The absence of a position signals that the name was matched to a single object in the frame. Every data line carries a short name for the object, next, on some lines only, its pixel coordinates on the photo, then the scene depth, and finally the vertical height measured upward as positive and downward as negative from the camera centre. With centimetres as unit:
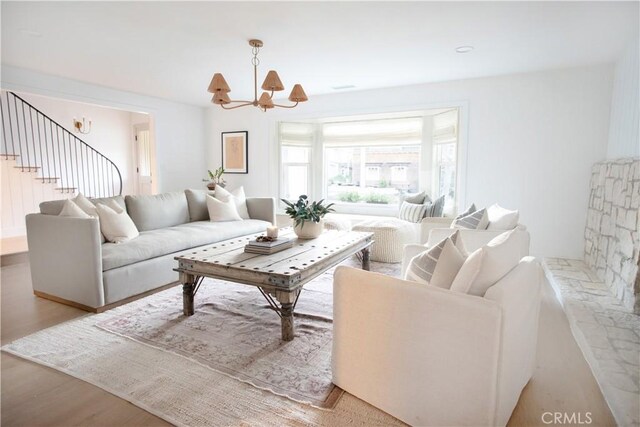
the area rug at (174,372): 165 -112
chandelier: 293 +73
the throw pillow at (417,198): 505 -34
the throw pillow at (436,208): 474 -45
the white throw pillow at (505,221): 281 -38
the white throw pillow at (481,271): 142 -39
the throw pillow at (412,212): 484 -52
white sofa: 278 -74
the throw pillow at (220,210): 459 -48
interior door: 768 +38
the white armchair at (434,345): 134 -72
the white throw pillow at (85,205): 325 -30
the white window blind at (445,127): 486 +69
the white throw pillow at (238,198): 483 -35
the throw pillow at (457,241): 172 -33
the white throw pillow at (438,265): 153 -41
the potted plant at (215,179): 632 -10
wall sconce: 654 +88
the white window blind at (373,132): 573 +72
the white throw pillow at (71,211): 299 -32
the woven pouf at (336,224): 466 -67
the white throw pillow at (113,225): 326 -49
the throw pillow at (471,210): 321 -33
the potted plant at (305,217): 328 -40
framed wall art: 641 +41
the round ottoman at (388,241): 418 -79
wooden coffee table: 226 -64
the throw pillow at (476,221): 289 -39
